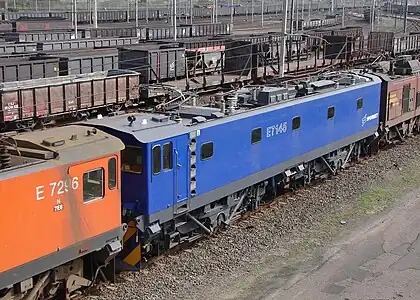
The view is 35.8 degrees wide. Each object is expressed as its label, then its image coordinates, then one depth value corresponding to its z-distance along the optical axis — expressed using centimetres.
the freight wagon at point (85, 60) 3464
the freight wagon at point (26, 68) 3090
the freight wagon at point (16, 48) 4167
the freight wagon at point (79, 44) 4625
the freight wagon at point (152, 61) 3809
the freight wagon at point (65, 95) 2825
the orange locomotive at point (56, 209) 1008
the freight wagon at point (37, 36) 5166
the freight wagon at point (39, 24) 6751
